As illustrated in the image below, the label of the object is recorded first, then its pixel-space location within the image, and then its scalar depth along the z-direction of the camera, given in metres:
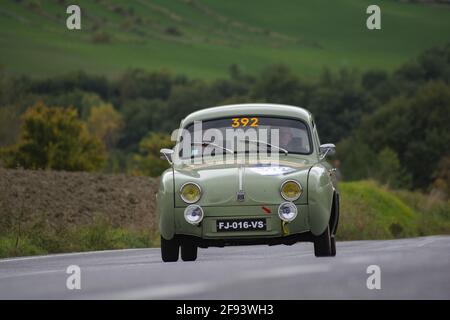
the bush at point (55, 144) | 73.56
